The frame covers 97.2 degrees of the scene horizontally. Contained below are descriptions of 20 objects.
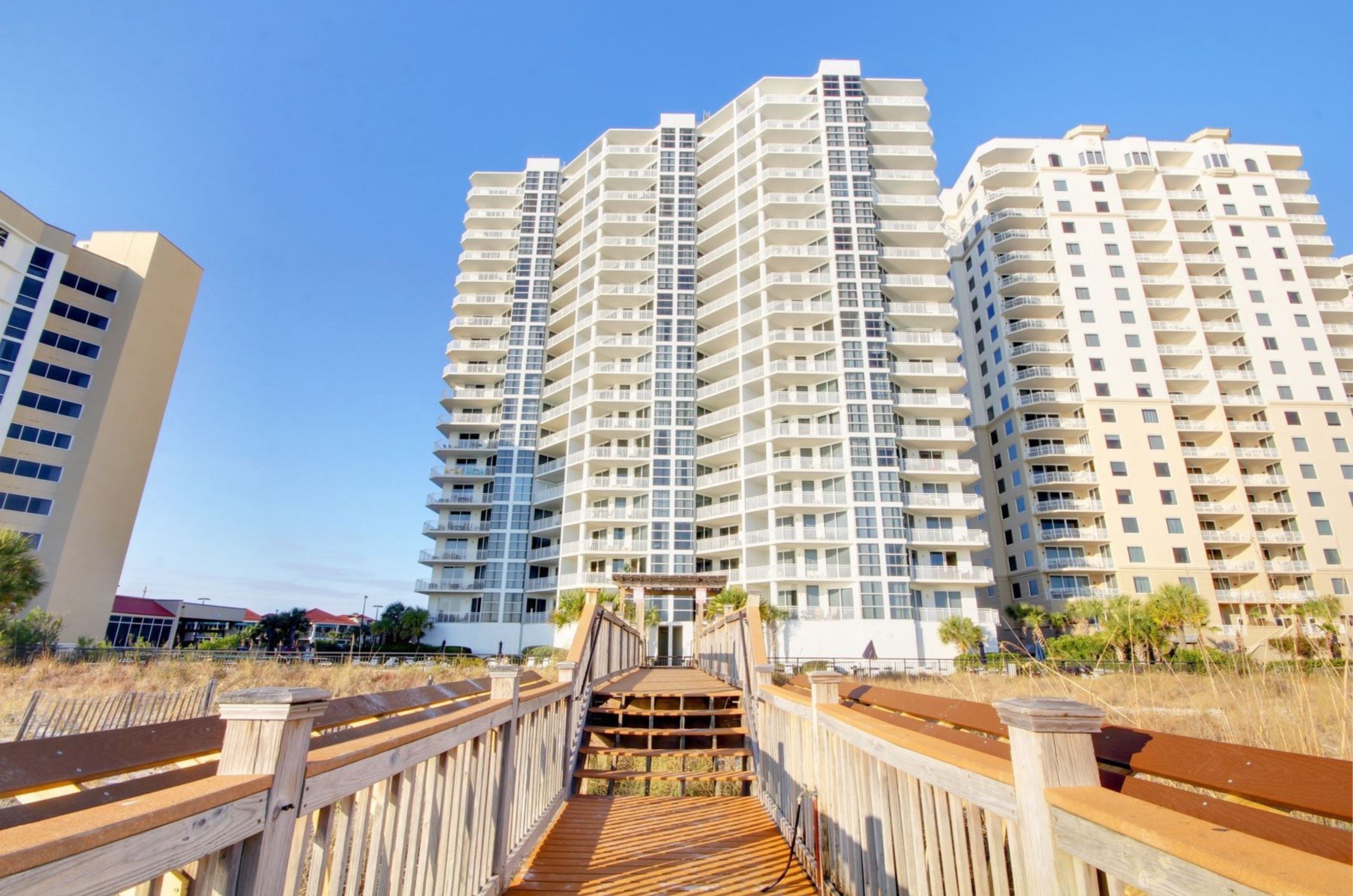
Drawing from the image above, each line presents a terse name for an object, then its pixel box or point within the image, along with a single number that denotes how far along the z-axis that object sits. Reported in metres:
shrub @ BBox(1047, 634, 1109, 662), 25.81
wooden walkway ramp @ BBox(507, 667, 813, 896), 4.20
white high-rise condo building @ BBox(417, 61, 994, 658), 34.62
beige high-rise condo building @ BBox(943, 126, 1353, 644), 39.41
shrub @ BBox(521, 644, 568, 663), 31.31
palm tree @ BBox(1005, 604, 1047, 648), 32.34
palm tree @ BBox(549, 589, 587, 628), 33.00
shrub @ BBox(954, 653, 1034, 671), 21.64
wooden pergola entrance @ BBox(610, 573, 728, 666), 20.05
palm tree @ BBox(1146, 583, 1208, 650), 28.17
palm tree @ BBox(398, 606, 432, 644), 37.31
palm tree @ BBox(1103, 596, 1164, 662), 23.28
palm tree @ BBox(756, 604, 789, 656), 30.78
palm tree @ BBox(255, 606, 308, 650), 37.28
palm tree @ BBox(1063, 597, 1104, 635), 32.91
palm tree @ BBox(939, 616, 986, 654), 31.00
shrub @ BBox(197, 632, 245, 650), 26.62
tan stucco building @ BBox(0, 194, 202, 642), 33.66
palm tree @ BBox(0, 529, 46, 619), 20.14
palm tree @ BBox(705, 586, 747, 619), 29.88
